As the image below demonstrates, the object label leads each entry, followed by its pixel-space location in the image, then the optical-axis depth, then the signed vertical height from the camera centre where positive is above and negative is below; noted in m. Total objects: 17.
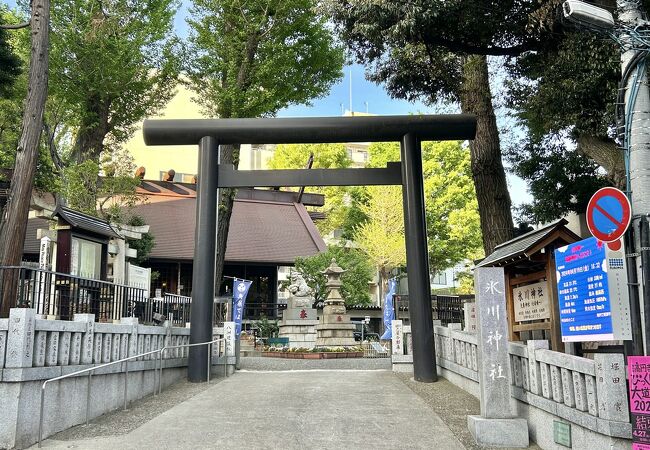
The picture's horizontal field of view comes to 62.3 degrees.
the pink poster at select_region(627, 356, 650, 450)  4.48 -0.78
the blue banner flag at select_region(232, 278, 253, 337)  17.88 +0.50
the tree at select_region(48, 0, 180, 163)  18.12 +8.57
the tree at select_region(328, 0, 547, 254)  10.29 +5.55
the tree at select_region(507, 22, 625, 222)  9.06 +3.75
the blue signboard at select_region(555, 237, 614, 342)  5.89 +0.18
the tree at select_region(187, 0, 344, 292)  17.95 +8.74
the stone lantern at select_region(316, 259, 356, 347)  21.34 -0.56
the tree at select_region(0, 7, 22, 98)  12.66 +5.90
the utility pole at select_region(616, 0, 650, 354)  5.84 +1.98
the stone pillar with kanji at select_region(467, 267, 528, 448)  6.38 -0.75
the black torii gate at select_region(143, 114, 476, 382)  11.45 +3.17
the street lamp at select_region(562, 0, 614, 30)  6.30 +3.43
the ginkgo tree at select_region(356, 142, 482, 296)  30.25 +5.42
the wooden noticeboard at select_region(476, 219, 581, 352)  8.19 +0.47
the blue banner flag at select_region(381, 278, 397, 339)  18.92 -0.04
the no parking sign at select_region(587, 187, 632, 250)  5.61 +0.97
